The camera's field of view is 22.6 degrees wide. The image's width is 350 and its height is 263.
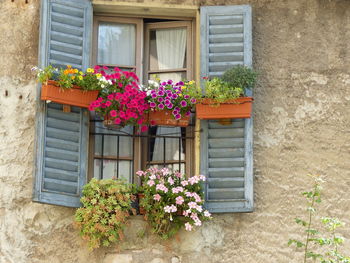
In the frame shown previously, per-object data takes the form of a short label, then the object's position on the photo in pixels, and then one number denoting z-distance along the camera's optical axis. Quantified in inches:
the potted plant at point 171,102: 281.1
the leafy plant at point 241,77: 280.2
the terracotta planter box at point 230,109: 278.4
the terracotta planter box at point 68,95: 272.4
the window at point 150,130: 275.6
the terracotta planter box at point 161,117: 284.0
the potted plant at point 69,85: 273.0
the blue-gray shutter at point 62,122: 271.1
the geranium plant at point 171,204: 270.7
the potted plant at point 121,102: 277.0
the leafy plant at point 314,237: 256.4
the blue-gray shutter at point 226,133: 279.1
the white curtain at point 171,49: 305.3
